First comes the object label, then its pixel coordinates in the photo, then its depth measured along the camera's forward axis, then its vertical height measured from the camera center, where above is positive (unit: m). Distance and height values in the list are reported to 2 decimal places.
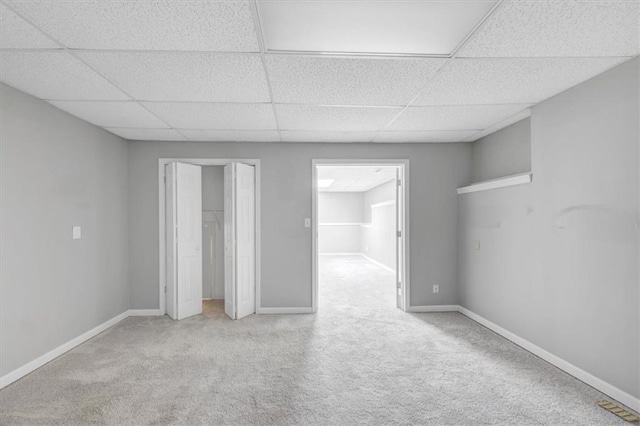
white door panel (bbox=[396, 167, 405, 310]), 4.57 -0.31
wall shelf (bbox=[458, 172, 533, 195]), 3.17 +0.33
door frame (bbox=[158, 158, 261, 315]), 4.34 -0.04
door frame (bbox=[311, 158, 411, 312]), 4.47 -0.01
